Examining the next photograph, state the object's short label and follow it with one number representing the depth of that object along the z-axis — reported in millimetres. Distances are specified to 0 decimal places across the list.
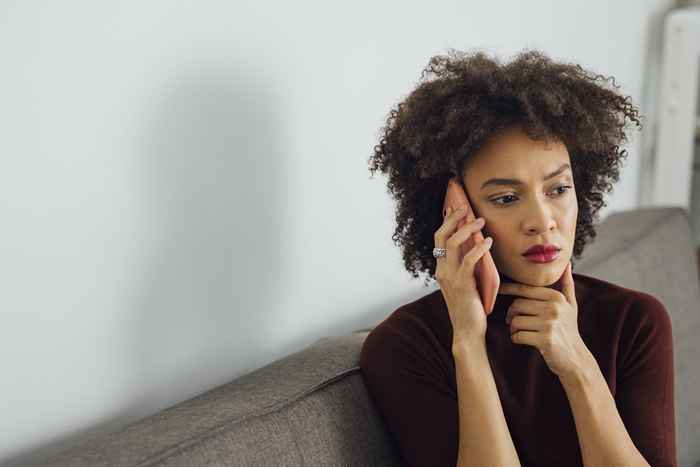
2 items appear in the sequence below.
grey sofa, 1011
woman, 1177
